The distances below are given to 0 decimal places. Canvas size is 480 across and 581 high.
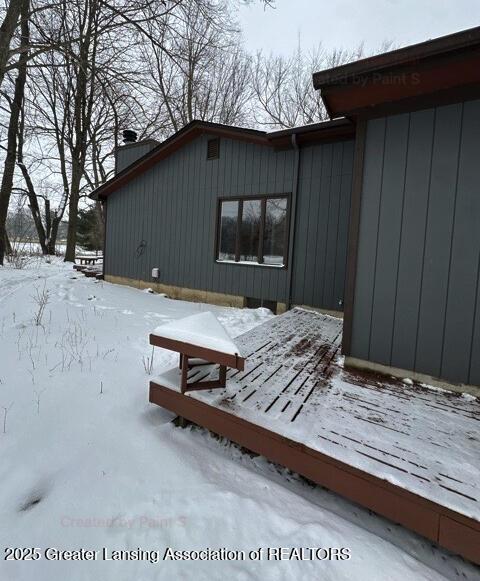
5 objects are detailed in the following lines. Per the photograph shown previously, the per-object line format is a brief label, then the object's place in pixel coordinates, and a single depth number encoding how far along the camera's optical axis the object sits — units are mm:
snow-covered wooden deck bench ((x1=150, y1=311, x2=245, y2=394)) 2133
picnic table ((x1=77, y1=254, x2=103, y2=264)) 12500
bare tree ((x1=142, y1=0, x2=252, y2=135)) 13112
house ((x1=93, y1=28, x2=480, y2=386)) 2484
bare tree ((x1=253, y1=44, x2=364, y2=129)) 15664
